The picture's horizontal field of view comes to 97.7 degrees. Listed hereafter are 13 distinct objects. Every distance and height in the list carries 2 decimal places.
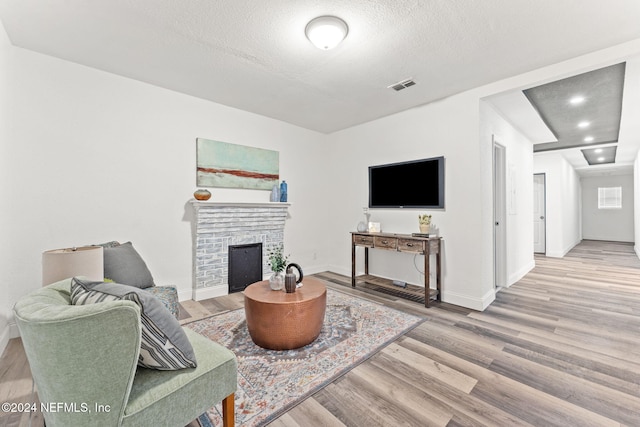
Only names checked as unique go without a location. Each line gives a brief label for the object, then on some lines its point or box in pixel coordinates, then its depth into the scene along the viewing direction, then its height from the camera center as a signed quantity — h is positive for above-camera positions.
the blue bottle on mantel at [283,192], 4.43 +0.35
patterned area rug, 1.69 -1.12
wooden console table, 3.34 -0.41
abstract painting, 3.71 +0.69
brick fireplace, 3.61 -0.30
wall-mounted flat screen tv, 3.66 +0.42
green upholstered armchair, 0.94 -0.52
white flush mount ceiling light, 2.11 +1.42
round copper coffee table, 2.22 -0.85
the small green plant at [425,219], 3.61 -0.07
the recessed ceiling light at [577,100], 3.53 +1.46
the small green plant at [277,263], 2.61 -0.46
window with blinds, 9.52 +0.54
